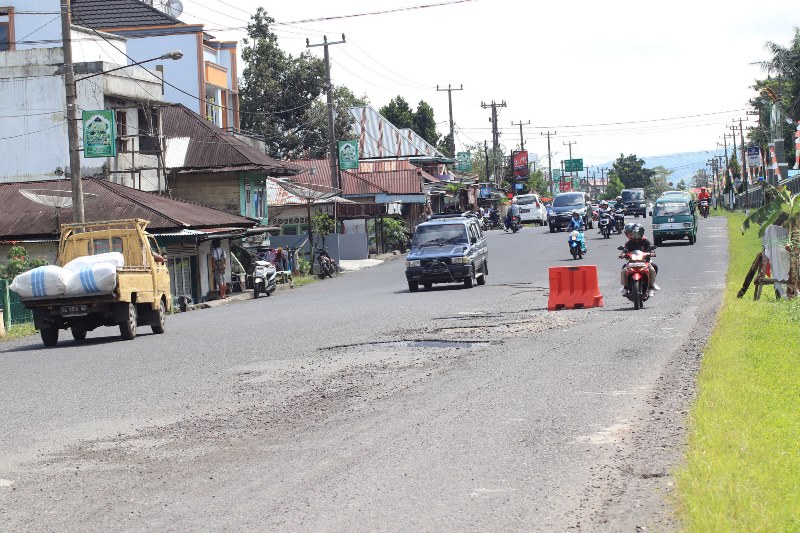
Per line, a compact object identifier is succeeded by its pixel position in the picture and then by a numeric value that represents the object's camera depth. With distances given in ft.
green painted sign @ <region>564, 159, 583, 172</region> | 589.32
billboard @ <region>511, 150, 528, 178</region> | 427.74
